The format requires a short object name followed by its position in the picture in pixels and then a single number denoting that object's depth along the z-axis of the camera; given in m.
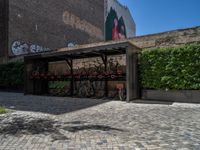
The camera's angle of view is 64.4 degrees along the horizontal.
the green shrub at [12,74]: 11.73
